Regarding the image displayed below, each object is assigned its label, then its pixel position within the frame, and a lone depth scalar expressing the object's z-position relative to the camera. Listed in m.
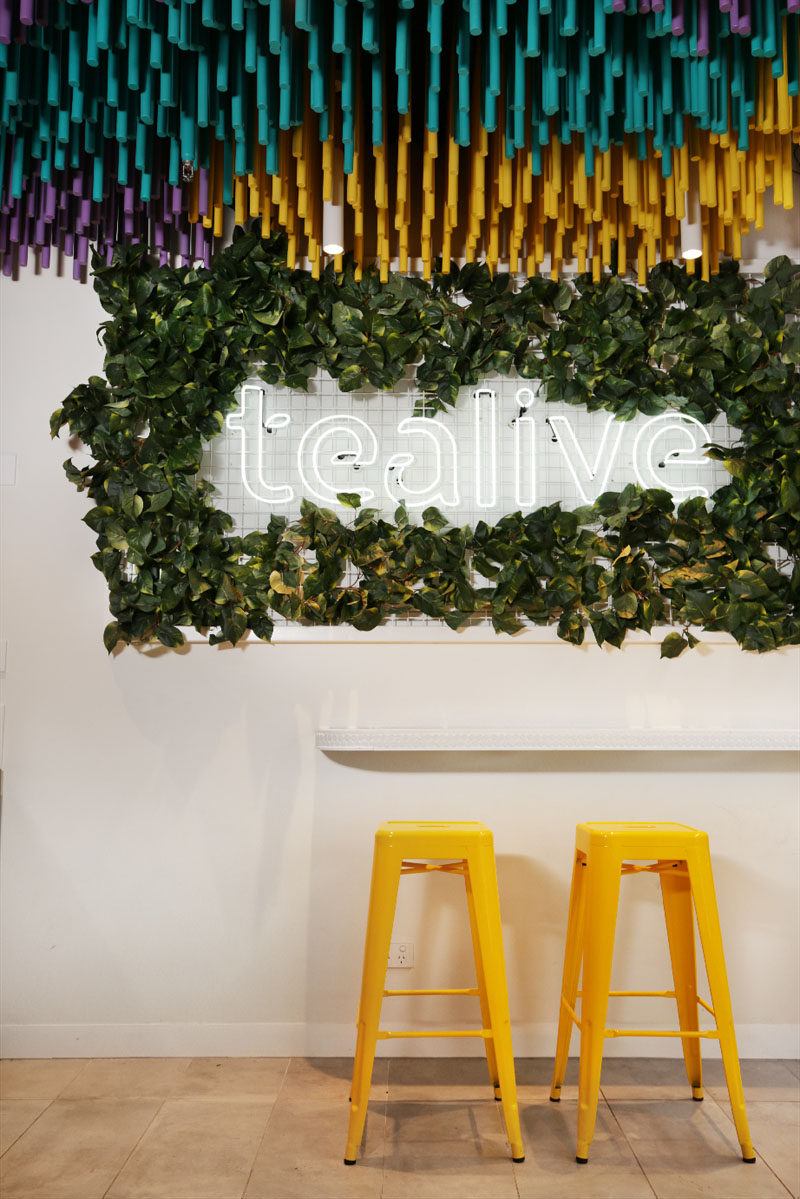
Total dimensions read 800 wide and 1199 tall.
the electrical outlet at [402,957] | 2.97
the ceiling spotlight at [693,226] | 2.71
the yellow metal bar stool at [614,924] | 2.33
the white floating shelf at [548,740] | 2.87
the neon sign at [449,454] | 3.12
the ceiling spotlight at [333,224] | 2.61
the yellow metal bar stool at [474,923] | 2.30
